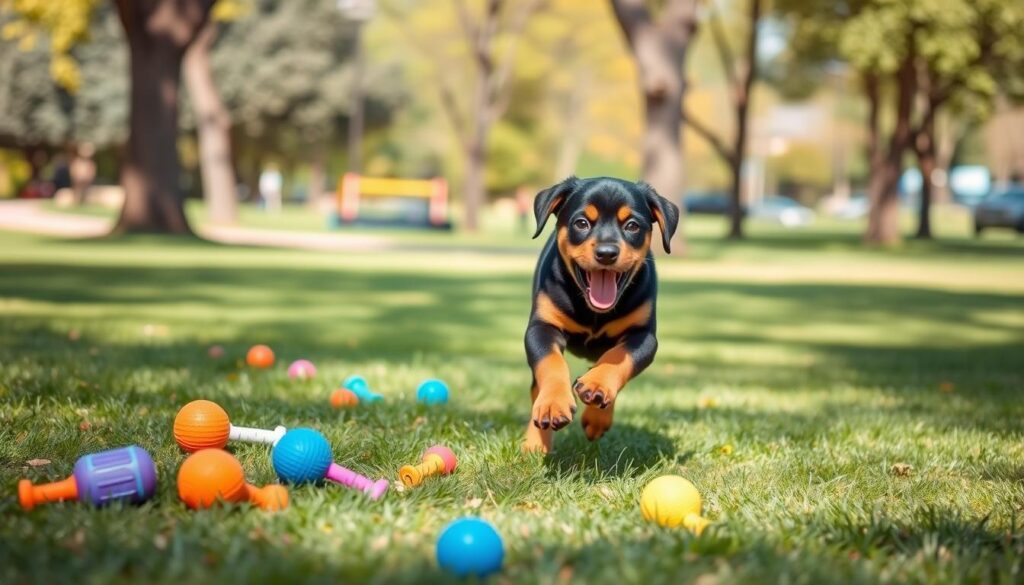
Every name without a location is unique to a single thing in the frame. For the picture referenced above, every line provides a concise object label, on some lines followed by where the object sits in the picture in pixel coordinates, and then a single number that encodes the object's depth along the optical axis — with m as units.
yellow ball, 3.47
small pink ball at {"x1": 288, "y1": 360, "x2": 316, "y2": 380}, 6.65
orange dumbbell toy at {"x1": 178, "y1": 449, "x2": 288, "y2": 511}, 3.34
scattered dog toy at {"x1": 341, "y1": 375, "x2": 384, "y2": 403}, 5.87
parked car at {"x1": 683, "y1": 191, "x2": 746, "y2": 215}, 70.50
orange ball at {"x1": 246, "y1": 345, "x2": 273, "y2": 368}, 7.14
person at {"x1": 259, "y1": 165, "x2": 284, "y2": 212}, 50.25
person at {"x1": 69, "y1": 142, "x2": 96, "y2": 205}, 47.53
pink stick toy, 3.64
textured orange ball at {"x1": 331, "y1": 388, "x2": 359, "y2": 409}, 5.58
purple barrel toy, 3.28
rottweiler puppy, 4.26
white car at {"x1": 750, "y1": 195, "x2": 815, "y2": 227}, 66.59
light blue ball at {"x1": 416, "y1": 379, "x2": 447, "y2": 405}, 6.02
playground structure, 34.12
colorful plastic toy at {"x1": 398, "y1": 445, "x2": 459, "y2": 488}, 3.90
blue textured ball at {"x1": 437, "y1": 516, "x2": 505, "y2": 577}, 2.83
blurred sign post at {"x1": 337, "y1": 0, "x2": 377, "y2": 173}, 32.16
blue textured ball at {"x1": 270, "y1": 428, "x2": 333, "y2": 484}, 3.68
